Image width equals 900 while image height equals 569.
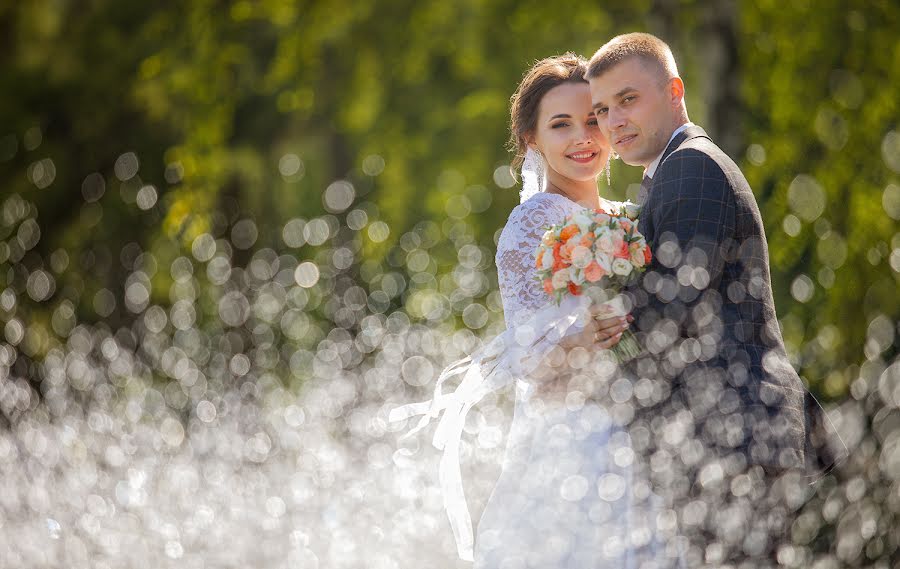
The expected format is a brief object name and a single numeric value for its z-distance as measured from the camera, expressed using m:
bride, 5.79
